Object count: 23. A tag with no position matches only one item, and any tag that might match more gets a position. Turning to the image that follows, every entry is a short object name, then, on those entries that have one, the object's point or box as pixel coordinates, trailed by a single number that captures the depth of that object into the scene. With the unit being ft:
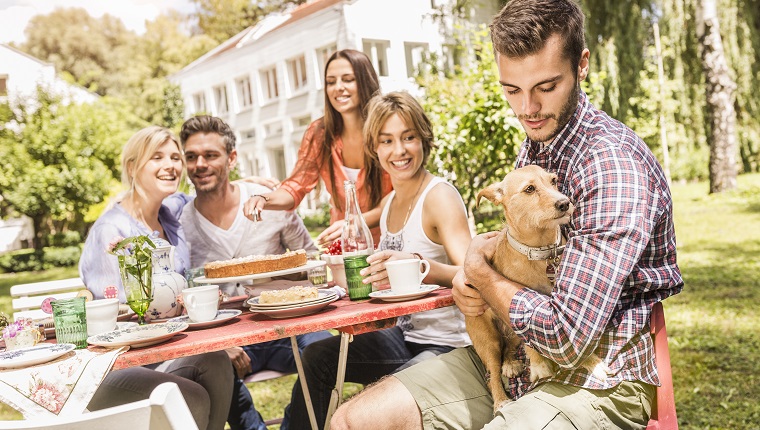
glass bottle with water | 8.27
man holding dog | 5.27
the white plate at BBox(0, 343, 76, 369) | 5.75
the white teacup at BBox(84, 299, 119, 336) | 6.68
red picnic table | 5.86
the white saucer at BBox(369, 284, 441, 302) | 6.95
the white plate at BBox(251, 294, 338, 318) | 6.72
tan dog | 5.72
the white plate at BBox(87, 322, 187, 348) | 6.05
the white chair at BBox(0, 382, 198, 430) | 3.67
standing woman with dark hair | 11.23
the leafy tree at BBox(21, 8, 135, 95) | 75.36
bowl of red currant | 8.32
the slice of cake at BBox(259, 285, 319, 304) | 6.90
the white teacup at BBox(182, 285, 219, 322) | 6.72
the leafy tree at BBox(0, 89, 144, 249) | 60.59
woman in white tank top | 8.19
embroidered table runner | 5.49
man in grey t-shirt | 11.05
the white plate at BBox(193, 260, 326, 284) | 7.70
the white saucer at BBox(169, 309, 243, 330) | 6.68
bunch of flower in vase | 6.88
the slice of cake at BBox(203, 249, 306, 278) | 8.04
